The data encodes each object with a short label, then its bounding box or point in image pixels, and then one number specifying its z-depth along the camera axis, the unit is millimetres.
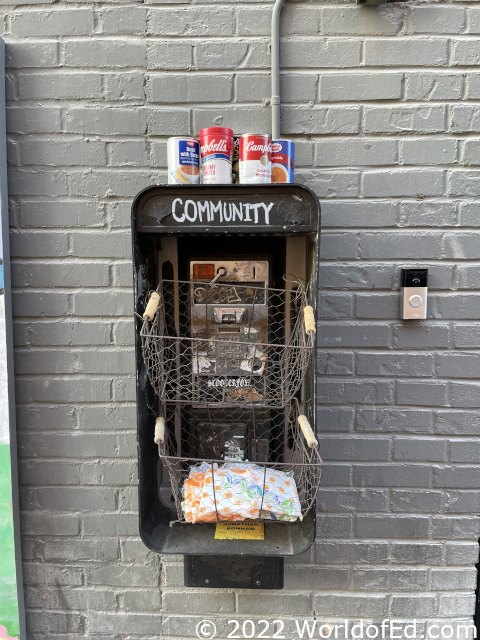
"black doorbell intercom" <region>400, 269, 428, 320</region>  1638
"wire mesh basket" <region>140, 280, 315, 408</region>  1456
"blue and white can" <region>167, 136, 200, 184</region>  1347
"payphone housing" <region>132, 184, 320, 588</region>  1295
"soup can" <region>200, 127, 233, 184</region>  1338
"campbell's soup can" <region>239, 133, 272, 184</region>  1320
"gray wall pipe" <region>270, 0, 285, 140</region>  1562
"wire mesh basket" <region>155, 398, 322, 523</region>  1354
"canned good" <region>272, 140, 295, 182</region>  1395
